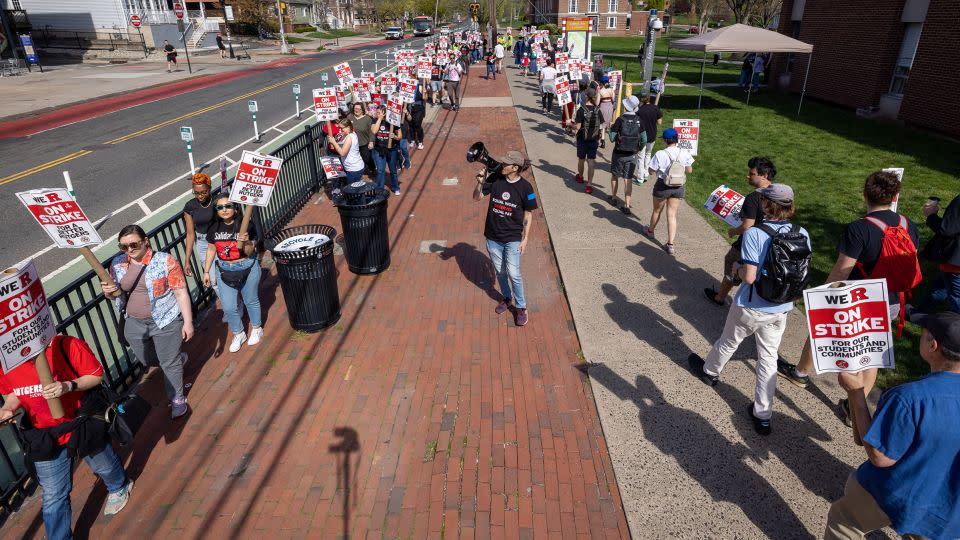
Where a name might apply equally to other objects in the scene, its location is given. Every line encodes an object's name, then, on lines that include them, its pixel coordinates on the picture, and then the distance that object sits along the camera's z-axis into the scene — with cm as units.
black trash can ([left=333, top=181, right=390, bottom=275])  707
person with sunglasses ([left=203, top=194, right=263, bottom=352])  556
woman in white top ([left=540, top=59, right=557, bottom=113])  1910
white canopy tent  1786
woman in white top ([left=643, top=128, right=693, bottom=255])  765
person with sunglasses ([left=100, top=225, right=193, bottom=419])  450
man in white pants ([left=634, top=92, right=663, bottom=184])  971
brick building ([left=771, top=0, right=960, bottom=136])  1462
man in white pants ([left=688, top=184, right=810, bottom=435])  429
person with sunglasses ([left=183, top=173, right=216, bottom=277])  573
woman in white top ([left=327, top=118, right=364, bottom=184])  919
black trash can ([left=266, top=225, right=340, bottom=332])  579
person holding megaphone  591
